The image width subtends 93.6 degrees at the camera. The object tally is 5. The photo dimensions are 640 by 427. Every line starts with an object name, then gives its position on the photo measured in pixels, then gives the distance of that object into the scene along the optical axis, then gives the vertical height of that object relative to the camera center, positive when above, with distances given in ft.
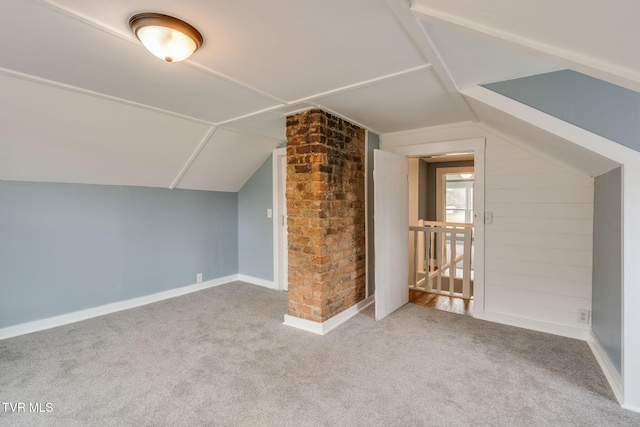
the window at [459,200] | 27.81 +0.56
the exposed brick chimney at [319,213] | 9.18 -0.19
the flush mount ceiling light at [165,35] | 4.63 +2.81
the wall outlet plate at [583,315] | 8.74 -3.22
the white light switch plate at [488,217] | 10.10 -0.40
